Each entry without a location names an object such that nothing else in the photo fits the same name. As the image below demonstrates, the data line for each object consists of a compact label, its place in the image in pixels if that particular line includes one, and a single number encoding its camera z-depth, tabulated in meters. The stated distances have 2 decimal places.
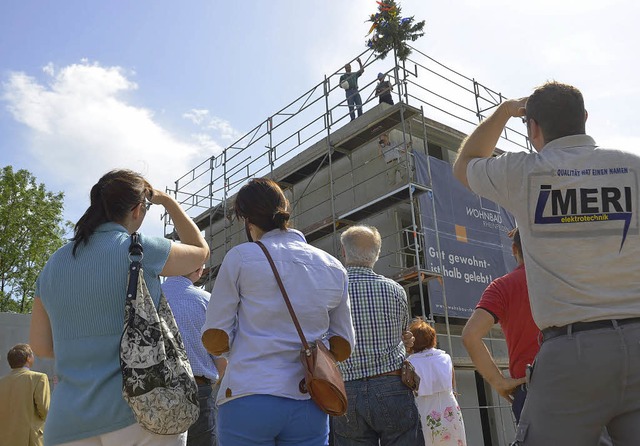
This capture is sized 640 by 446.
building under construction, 12.29
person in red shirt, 3.16
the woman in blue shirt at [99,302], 2.13
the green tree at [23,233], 20.97
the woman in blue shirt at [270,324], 2.26
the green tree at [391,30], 13.42
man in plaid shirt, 3.58
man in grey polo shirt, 1.88
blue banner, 12.28
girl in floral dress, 5.06
